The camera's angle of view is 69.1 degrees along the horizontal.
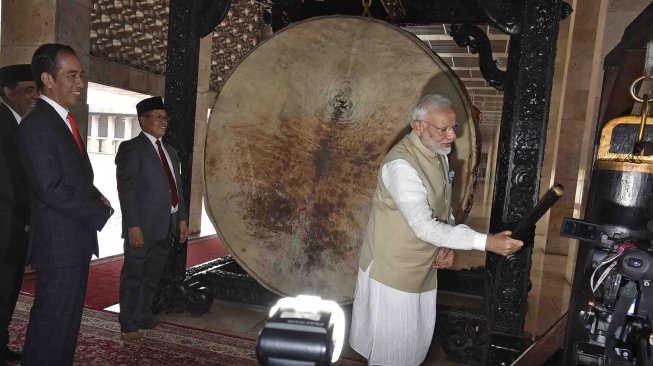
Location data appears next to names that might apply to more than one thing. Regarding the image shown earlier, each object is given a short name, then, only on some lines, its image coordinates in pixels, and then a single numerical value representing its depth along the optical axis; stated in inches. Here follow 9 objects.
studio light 22.6
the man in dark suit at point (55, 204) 69.2
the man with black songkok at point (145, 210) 103.8
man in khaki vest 62.5
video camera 42.1
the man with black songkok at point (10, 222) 84.4
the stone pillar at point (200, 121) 248.1
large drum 102.8
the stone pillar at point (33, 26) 136.5
